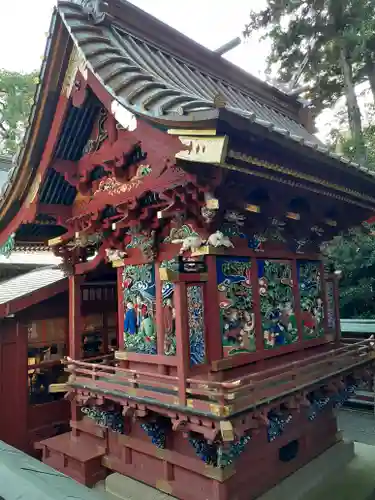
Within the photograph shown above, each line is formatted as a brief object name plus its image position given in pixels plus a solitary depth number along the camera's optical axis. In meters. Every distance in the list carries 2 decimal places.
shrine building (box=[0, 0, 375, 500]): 4.52
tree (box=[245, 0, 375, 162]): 15.60
